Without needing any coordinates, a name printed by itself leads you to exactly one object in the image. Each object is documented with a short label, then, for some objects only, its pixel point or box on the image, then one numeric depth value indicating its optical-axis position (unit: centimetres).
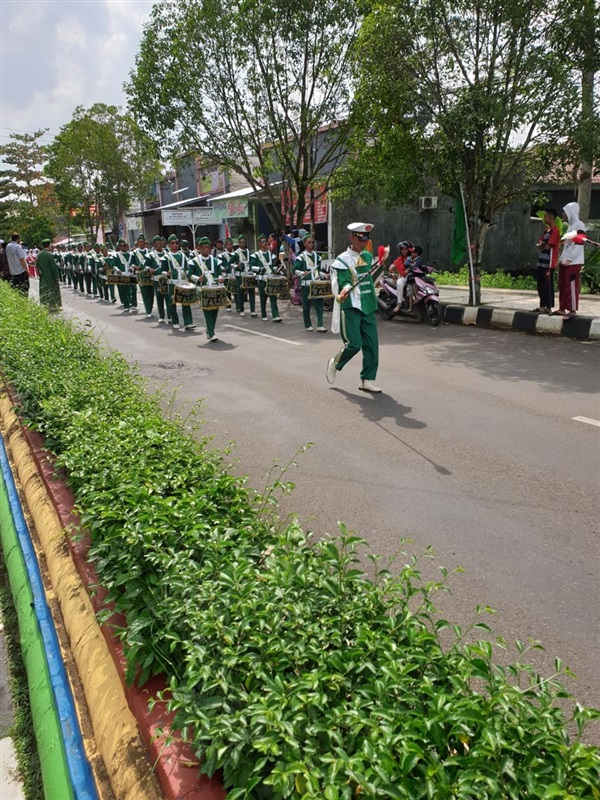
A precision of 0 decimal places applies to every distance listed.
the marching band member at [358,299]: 695
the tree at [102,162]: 3431
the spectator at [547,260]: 1045
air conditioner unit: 1928
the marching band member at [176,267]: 1304
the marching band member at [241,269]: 1431
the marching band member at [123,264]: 1681
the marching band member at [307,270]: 1173
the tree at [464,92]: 1030
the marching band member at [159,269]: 1393
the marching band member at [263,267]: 1369
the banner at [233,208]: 2583
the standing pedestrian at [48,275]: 1378
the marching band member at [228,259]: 1377
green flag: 1263
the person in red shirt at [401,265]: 1212
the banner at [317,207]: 1898
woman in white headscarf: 1008
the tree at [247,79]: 1462
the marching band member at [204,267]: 1211
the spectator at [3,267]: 1543
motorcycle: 1188
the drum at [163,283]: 1388
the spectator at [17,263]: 1493
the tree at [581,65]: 998
